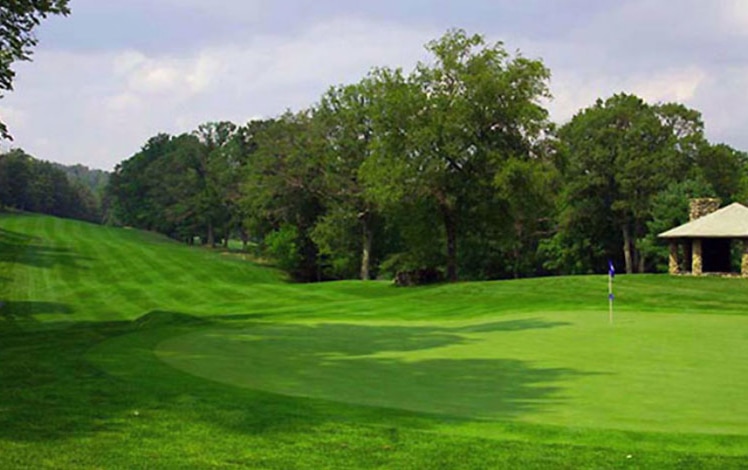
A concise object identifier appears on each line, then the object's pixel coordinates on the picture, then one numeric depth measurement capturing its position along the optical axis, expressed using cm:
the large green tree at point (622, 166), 6675
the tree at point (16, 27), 2278
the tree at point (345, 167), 6022
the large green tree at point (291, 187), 6412
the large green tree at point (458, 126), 4575
